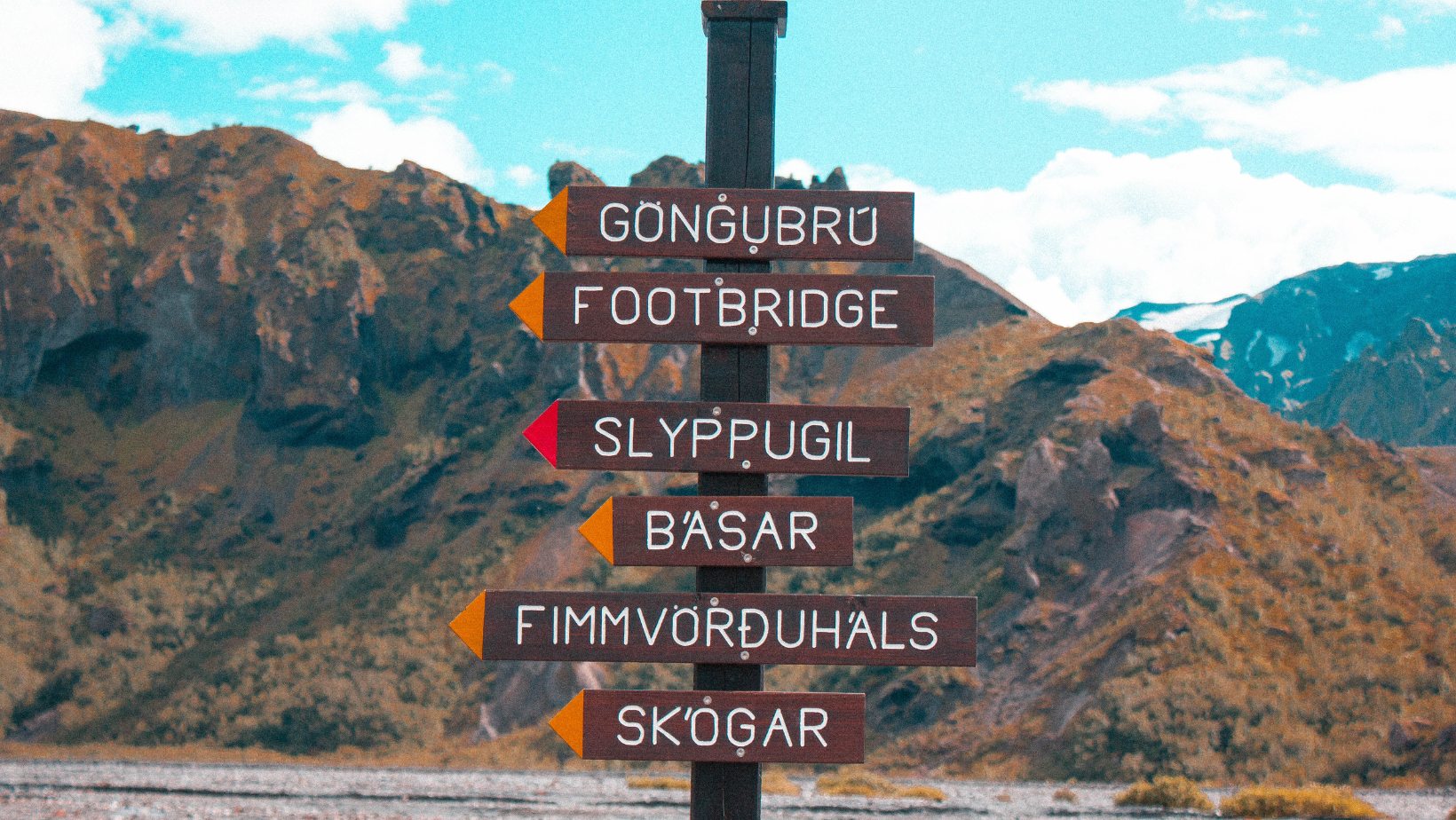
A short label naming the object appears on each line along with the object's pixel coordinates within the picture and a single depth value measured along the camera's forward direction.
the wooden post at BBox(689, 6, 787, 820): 7.51
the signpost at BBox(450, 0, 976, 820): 7.38
